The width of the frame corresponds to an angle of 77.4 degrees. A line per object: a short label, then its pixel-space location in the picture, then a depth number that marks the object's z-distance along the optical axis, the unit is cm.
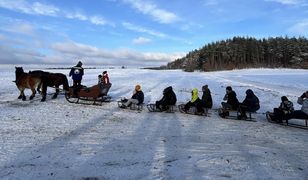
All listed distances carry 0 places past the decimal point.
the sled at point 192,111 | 757
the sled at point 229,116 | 719
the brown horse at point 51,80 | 862
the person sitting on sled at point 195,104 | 756
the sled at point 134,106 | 809
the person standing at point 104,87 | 849
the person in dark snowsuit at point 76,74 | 920
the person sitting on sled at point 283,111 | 674
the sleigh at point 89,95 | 832
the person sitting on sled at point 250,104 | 725
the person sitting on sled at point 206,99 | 773
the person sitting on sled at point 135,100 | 800
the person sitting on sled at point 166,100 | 777
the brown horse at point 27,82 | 855
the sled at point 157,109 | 782
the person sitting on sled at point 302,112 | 645
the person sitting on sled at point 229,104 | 734
